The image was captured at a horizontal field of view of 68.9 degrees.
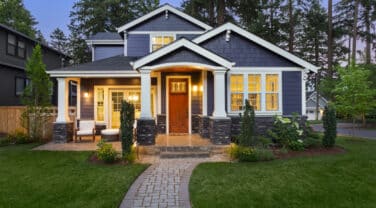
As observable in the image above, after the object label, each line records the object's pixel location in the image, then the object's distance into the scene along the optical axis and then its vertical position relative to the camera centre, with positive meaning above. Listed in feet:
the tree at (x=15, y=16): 89.25 +31.50
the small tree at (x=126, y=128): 25.72 -1.95
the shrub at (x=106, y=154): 25.16 -4.29
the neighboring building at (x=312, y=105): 149.18 +0.86
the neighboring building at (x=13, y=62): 57.26 +10.08
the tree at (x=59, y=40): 143.97 +36.35
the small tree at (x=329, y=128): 31.76 -2.50
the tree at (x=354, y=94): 40.81 +1.92
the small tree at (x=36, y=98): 39.22 +1.41
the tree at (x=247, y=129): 27.58 -2.23
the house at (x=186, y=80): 32.65 +3.83
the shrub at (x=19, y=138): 37.91 -4.20
